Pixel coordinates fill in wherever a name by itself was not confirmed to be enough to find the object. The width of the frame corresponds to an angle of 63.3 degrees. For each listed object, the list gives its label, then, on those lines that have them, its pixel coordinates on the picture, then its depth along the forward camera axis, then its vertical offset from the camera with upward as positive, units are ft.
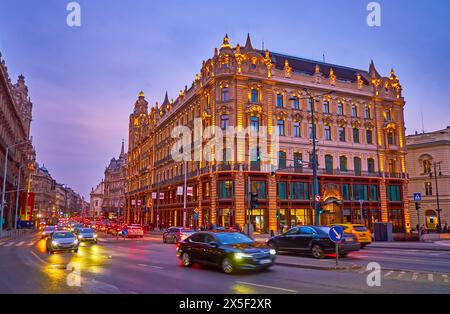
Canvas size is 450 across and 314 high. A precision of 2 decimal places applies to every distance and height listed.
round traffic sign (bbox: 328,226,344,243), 43.70 -2.90
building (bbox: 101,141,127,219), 468.75 +32.17
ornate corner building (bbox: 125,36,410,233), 149.59 +31.00
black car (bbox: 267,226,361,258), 56.96 -5.42
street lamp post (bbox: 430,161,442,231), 191.37 +23.32
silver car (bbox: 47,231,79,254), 70.13 -6.29
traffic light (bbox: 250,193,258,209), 83.41 +2.02
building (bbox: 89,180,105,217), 642.39 +4.42
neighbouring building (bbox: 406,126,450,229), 199.31 +20.96
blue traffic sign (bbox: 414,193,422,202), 101.46 +3.14
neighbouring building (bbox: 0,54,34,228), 194.18 +47.35
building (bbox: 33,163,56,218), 477.73 +22.08
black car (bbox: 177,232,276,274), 40.60 -5.00
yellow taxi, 80.07 -5.37
